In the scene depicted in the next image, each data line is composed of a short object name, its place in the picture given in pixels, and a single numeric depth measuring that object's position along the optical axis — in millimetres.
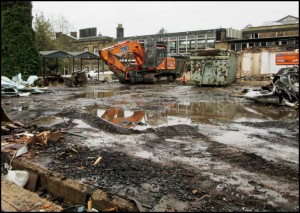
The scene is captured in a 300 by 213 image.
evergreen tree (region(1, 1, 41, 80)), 17922
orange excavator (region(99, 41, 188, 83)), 20797
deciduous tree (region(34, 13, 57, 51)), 29094
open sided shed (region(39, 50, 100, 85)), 21625
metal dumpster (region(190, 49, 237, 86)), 17016
